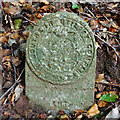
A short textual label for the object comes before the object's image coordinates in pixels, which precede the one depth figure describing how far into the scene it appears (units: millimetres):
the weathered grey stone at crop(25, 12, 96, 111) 1442
